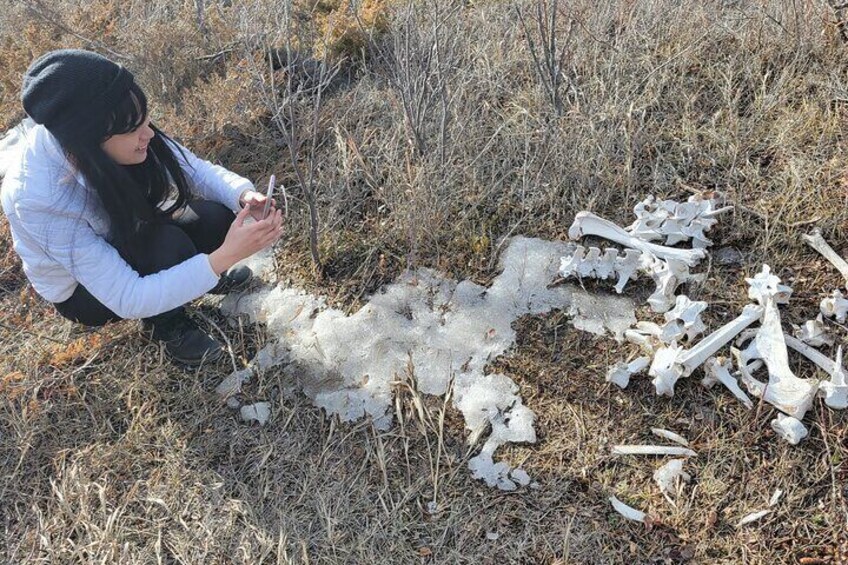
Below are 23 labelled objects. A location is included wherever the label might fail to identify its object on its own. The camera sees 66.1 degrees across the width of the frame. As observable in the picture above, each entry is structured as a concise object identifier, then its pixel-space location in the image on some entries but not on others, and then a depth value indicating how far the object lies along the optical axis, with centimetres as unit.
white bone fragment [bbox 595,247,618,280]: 239
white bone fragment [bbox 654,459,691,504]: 190
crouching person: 174
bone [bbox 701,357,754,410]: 203
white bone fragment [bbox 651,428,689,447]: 199
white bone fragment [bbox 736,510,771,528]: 181
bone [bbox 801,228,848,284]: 228
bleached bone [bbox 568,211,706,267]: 235
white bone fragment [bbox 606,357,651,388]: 212
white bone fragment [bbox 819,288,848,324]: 216
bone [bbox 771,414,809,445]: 191
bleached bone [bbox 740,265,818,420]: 193
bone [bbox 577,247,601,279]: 240
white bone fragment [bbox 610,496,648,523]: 186
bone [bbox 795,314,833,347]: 210
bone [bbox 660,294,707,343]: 212
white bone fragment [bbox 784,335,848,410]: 194
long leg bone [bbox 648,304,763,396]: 204
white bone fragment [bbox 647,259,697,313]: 227
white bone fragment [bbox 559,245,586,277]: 240
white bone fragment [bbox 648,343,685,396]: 204
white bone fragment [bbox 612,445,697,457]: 196
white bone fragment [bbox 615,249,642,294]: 238
